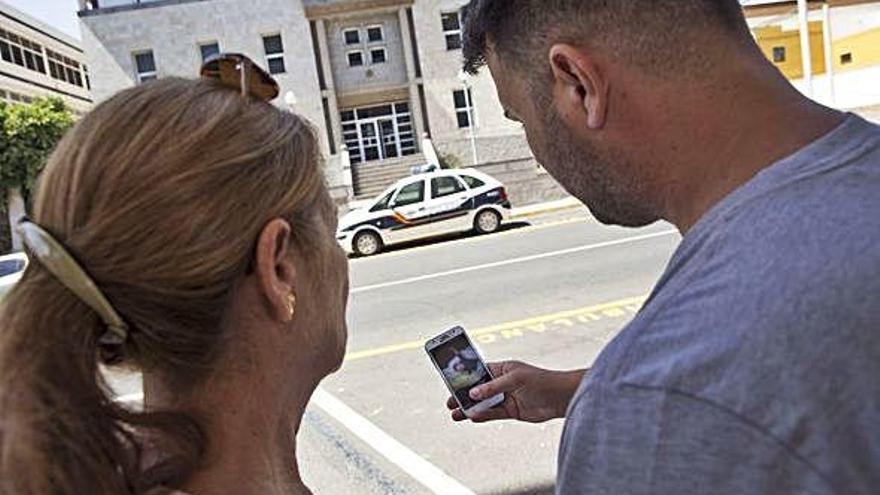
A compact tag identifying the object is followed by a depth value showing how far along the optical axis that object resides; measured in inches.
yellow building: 1252.5
